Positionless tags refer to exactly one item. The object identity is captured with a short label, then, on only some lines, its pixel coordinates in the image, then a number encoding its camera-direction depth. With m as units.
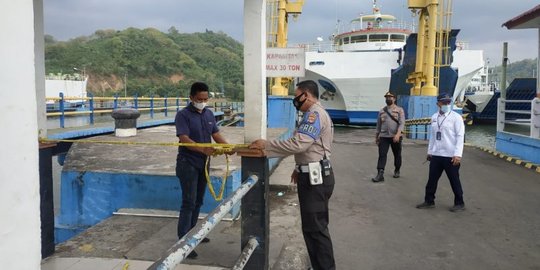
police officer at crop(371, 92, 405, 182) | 7.83
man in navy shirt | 4.05
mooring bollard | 10.00
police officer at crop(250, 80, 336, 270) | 3.49
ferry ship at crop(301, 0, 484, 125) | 23.00
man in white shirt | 5.80
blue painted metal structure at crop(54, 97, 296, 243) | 5.61
